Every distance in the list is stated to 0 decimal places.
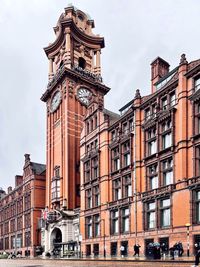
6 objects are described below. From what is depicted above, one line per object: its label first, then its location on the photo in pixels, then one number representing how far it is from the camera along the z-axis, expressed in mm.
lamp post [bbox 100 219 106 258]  59331
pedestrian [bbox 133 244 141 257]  47312
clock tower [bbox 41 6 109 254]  77312
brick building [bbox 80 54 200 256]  45844
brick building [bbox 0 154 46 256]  93188
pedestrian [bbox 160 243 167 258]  46512
